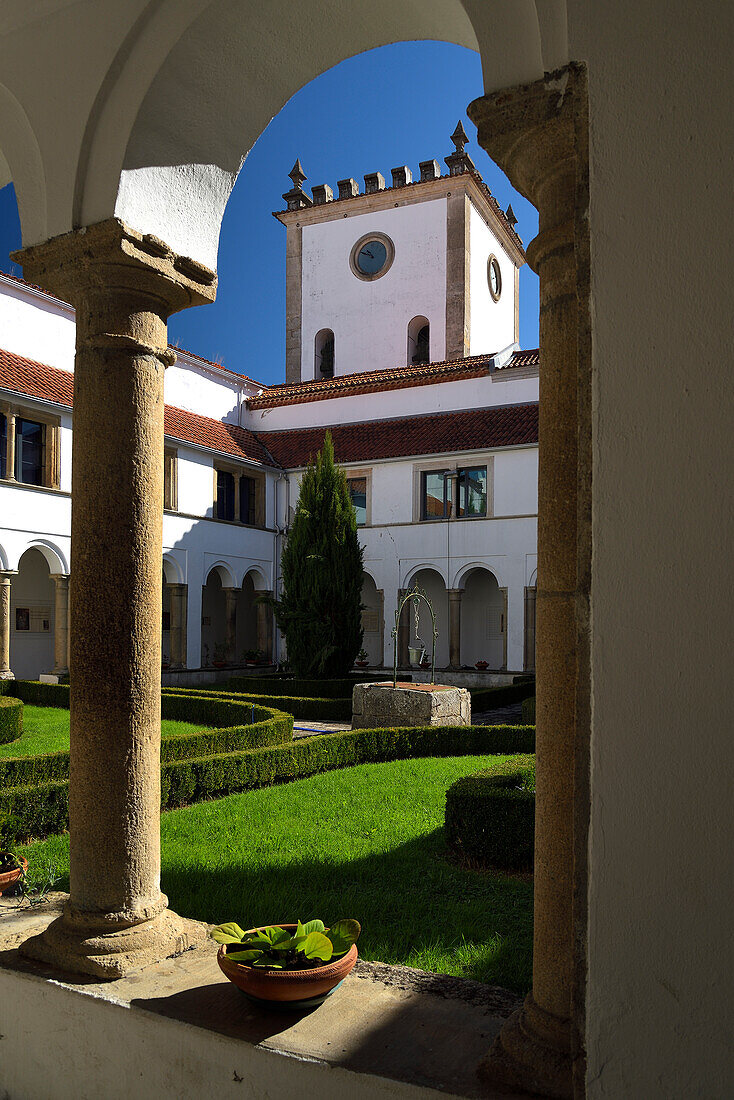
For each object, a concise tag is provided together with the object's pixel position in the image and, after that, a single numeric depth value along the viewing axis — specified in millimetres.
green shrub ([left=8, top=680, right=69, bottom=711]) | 14477
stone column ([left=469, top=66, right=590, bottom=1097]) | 2084
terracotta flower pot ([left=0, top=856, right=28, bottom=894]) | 3645
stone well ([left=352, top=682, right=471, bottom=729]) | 11305
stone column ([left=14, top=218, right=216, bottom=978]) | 2932
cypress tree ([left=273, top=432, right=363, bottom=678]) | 19297
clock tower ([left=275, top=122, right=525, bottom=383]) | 29016
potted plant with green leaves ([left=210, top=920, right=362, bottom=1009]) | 2426
